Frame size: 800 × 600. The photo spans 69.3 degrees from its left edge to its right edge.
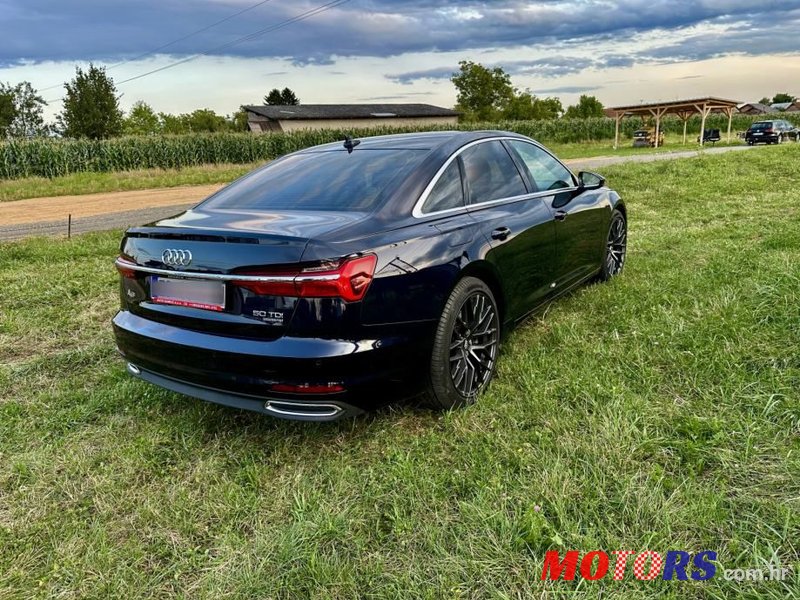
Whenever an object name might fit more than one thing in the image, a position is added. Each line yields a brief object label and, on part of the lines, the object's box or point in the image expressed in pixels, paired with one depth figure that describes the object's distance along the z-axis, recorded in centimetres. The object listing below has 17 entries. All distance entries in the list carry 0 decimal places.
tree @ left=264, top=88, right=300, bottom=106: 8506
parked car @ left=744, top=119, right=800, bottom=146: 3270
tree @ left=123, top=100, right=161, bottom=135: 7779
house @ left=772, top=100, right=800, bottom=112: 10241
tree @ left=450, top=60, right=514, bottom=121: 6806
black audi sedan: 247
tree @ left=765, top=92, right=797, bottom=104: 11994
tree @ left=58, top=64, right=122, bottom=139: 4462
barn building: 5341
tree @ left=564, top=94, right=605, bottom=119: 8275
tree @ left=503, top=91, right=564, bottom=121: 6831
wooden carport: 3428
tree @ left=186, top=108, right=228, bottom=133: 8069
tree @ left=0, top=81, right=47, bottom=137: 6876
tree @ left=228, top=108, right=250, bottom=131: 7656
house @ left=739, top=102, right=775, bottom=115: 8521
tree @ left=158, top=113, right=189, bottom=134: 8088
